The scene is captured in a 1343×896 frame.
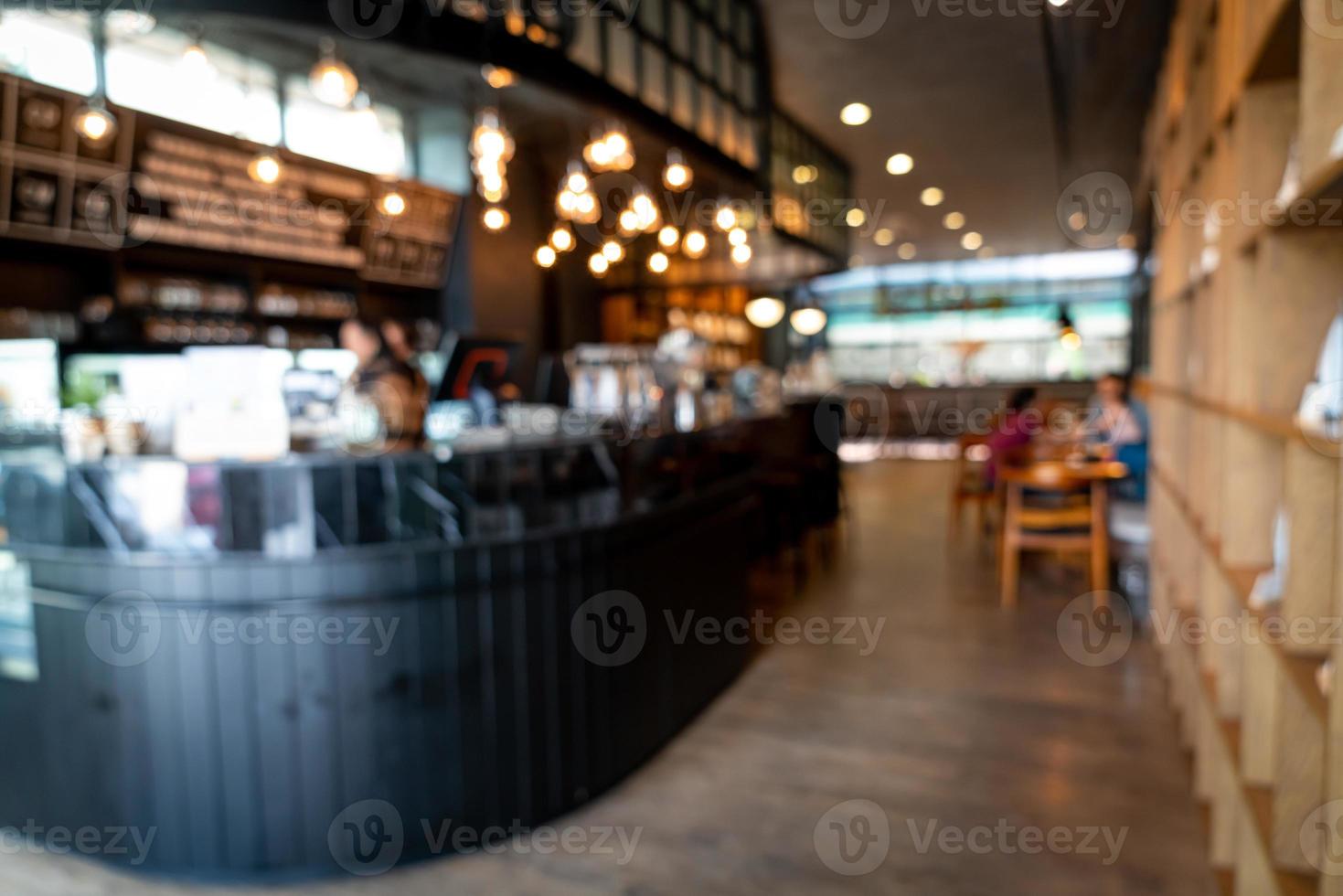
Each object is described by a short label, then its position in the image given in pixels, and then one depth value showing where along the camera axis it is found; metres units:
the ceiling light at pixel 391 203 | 4.03
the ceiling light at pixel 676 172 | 4.71
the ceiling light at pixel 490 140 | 3.70
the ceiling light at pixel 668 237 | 5.83
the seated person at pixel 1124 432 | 5.47
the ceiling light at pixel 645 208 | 4.72
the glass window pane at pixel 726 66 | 6.39
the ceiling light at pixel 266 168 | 3.98
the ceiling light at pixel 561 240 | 5.24
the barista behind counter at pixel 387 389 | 2.74
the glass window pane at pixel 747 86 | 6.73
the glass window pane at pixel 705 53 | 6.12
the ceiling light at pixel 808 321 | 13.14
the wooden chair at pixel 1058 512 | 4.88
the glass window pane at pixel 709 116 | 6.28
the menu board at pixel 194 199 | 4.32
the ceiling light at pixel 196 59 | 3.10
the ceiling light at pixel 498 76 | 3.81
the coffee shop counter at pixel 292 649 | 2.42
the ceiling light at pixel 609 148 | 3.98
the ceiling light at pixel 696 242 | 5.87
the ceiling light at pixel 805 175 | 8.23
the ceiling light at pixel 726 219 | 5.63
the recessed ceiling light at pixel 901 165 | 9.40
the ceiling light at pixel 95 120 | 3.56
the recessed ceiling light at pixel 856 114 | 7.78
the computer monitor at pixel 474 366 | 3.32
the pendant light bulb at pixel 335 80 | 3.13
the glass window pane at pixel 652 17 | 5.44
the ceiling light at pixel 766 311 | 11.28
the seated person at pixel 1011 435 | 5.34
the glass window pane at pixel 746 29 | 6.39
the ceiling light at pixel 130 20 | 2.94
